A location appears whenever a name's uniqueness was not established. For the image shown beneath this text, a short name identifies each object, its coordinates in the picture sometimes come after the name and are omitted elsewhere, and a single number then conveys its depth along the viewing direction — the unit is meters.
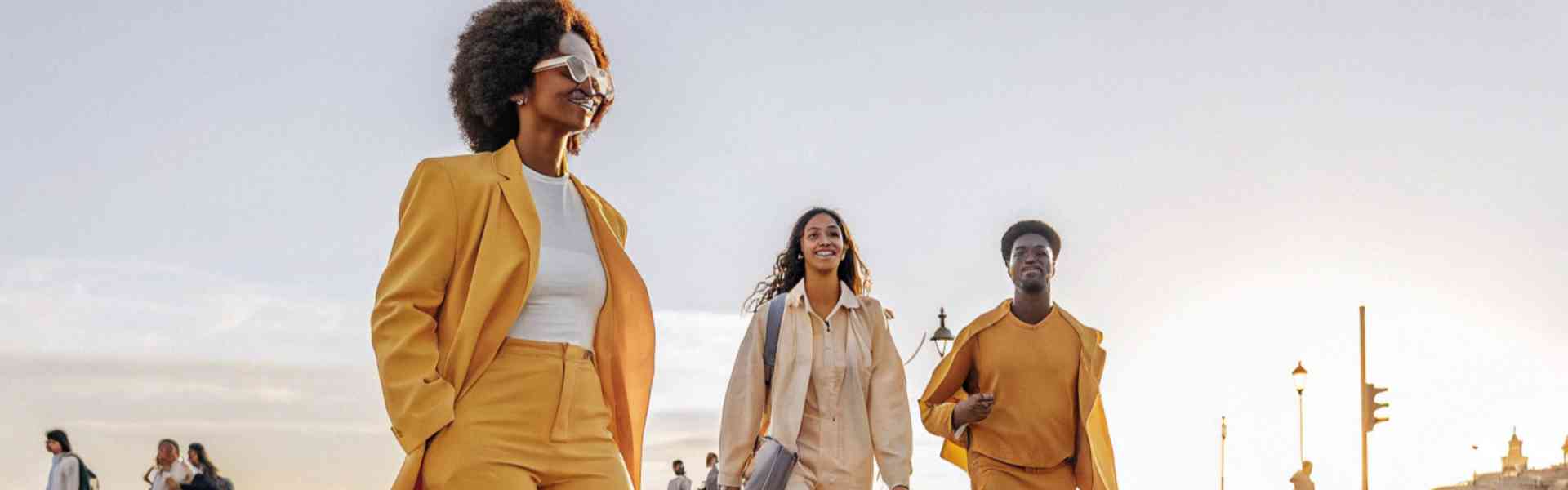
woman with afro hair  5.30
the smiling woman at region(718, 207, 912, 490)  9.77
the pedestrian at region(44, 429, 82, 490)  19.92
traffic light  35.56
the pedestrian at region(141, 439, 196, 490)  19.56
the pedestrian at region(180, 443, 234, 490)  19.83
